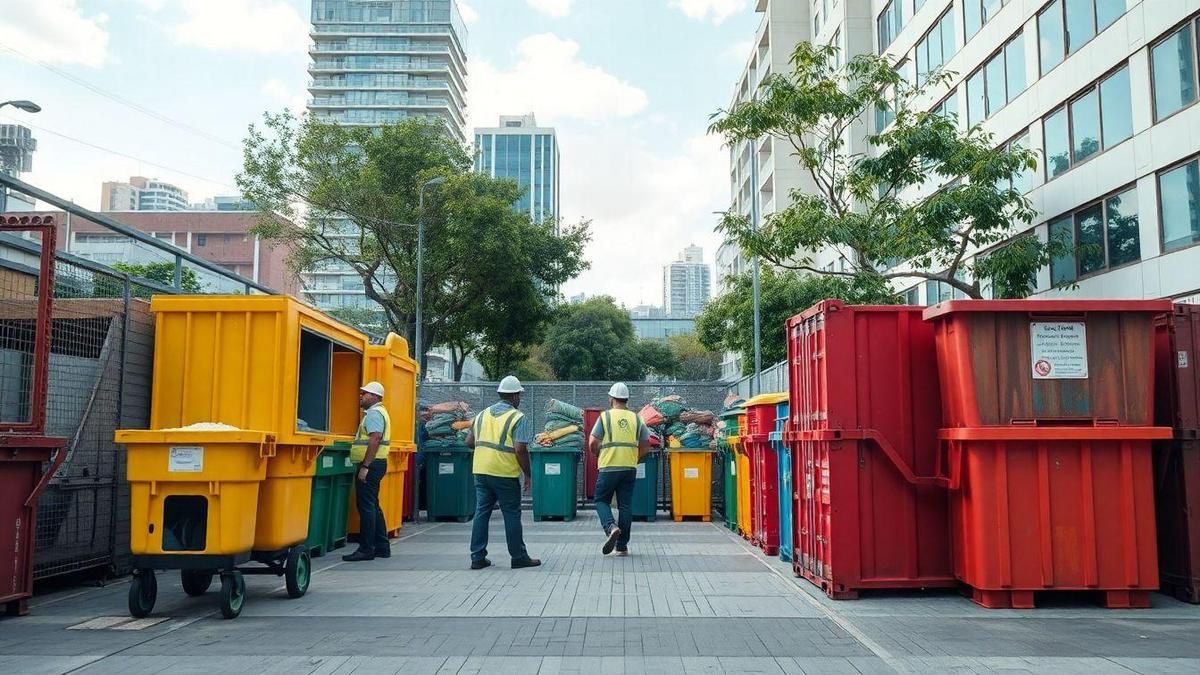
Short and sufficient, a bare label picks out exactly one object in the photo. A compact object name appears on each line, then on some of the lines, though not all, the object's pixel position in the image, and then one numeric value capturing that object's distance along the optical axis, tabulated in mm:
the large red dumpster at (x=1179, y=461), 7820
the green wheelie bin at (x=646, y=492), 15945
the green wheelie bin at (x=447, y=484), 15797
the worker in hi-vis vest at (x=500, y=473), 9781
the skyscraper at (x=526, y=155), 176875
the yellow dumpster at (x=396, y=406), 12242
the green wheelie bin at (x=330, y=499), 10266
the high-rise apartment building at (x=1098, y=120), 16891
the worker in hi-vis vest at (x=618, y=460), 10688
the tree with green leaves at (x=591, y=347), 58500
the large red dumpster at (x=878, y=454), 7828
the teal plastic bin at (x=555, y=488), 15828
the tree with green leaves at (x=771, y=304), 31616
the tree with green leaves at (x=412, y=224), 31656
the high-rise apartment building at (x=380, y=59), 110062
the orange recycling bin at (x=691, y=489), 15602
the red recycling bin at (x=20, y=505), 6871
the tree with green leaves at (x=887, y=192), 18531
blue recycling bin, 9875
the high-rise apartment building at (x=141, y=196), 130125
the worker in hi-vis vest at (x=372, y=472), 10312
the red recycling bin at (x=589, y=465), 17172
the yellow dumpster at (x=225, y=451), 6992
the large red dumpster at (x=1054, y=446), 7375
